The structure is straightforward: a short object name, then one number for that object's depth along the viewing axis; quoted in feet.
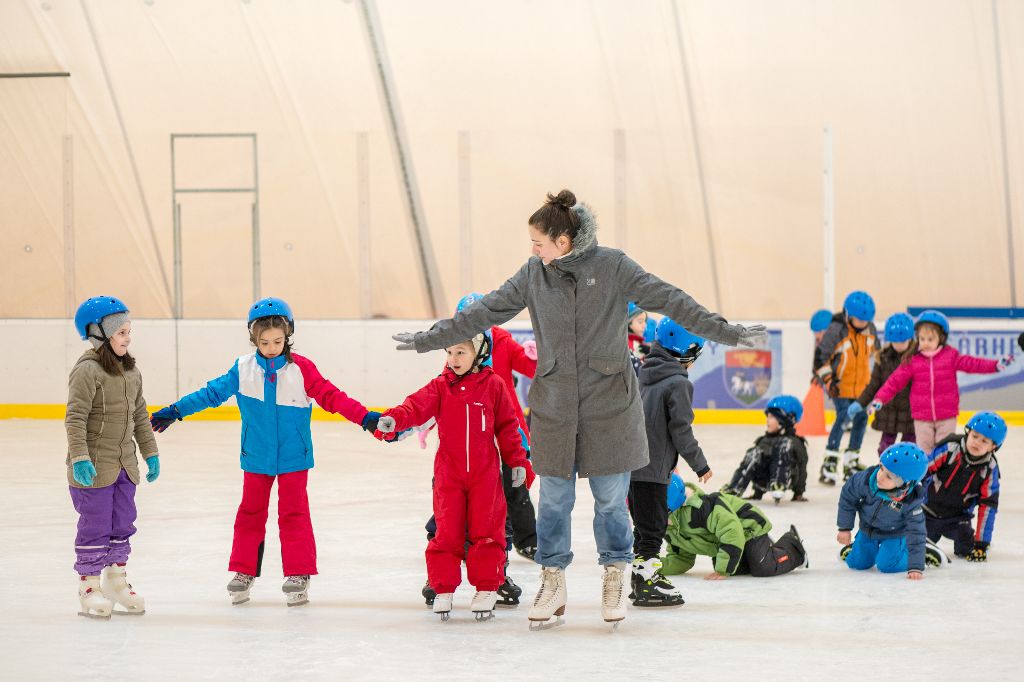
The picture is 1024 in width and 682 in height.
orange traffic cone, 66.18
